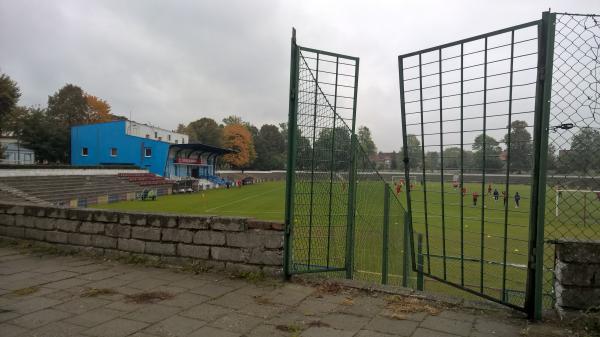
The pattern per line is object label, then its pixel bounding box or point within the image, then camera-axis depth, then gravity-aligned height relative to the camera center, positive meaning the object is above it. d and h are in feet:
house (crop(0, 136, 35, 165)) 159.53 -0.30
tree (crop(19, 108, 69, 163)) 150.71 +7.09
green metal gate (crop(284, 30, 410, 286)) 14.71 -0.86
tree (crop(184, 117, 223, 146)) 246.82 +17.87
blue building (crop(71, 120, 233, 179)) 144.05 +3.16
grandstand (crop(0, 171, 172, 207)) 79.77 -8.28
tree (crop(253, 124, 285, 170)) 277.64 +7.86
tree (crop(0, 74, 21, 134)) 106.63 +16.45
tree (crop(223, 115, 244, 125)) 296.30 +30.34
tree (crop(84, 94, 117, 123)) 189.78 +23.23
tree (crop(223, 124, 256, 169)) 242.37 +10.28
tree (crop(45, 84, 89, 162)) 175.94 +22.34
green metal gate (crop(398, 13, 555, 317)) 10.57 +0.21
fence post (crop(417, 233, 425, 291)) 15.88 -4.25
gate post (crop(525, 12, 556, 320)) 10.41 +0.14
